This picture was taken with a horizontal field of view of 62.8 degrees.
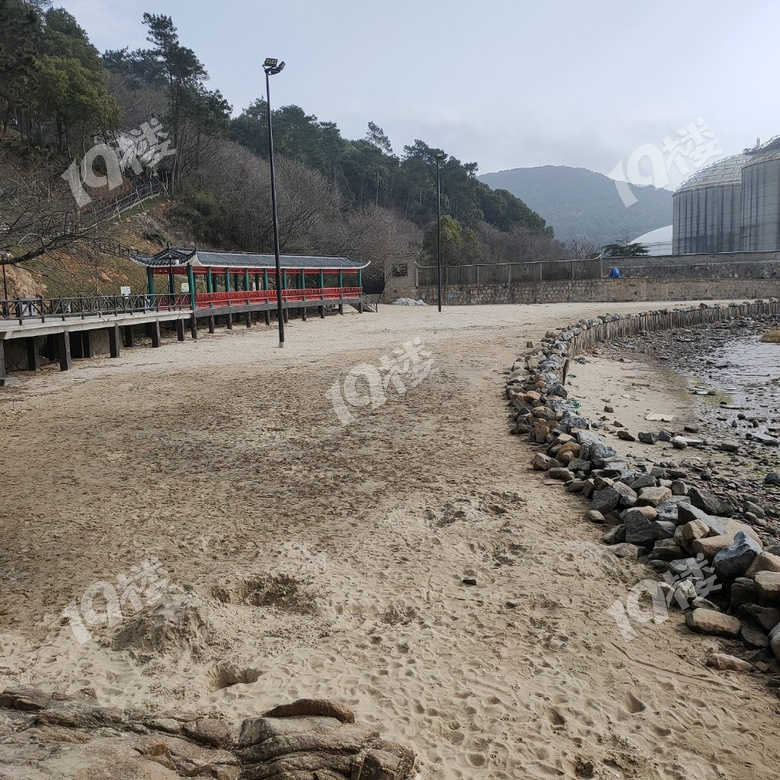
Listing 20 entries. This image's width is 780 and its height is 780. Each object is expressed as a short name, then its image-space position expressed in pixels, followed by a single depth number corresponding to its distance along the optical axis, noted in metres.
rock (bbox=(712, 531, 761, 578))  3.99
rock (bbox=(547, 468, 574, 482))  6.37
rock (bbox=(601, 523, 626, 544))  4.89
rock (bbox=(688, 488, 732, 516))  5.48
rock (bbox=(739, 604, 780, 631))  3.54
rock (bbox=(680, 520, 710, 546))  4.46
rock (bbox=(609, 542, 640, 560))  4.64
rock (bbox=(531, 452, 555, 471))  6.75
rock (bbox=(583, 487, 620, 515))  5.43
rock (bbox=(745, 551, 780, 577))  3.83
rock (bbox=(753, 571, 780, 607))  3.61
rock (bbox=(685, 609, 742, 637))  3.63
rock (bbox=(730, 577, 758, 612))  3.79
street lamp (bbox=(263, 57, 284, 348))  17.58
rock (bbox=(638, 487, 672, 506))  5.33
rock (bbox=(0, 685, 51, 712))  2.69
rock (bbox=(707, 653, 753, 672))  3.33
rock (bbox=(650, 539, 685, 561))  4.49
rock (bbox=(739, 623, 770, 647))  3.48
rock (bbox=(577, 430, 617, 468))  6.54
